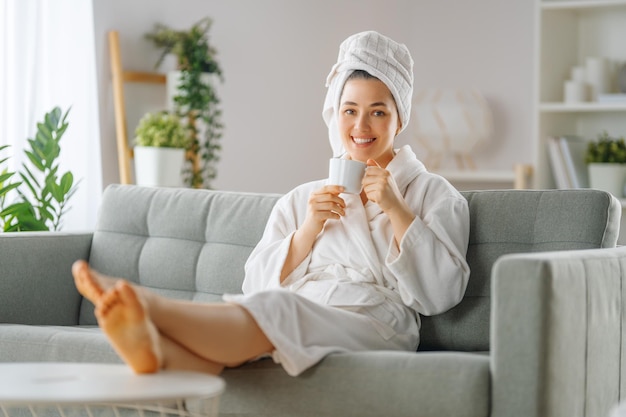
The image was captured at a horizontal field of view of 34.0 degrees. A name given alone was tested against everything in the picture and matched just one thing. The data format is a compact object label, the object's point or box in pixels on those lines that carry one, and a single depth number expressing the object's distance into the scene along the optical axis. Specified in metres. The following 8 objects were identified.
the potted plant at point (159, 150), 4.05
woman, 1.98
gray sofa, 1.91
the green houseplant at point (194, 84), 4.28
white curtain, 3.81
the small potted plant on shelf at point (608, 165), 4.28
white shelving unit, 4.40
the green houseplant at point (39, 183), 3.34
